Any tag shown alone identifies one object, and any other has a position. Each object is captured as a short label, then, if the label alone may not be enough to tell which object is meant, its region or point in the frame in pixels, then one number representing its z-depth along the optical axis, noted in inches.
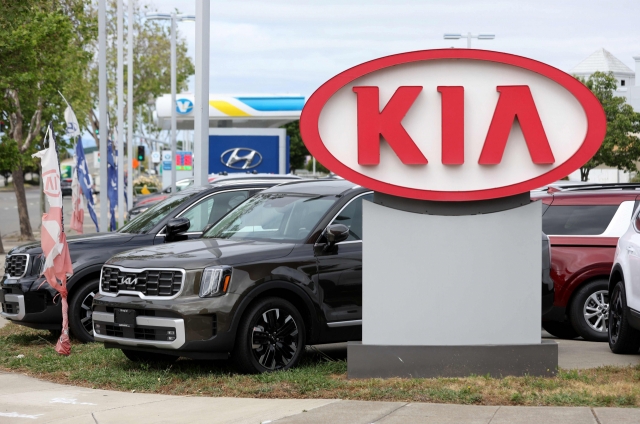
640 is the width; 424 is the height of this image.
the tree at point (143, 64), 1920.5
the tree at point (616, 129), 1798.7
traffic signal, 1732.9
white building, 3742.1
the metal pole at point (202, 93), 671.1
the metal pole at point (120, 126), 1131.3
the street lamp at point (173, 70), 1384.1
